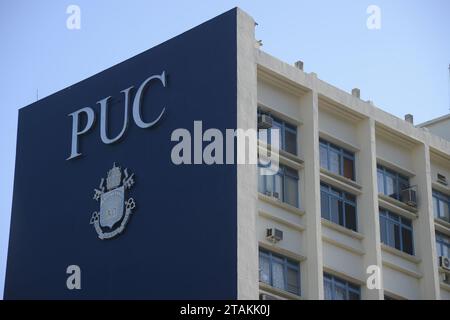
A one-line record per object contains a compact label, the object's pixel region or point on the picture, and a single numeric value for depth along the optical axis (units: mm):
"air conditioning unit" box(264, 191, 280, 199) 38531
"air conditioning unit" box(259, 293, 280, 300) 36844
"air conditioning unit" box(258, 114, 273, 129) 38688
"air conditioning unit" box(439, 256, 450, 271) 43312
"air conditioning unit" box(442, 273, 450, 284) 43562
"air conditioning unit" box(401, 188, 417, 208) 43312
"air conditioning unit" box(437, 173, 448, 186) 45500
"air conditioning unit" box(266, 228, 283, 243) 37875
